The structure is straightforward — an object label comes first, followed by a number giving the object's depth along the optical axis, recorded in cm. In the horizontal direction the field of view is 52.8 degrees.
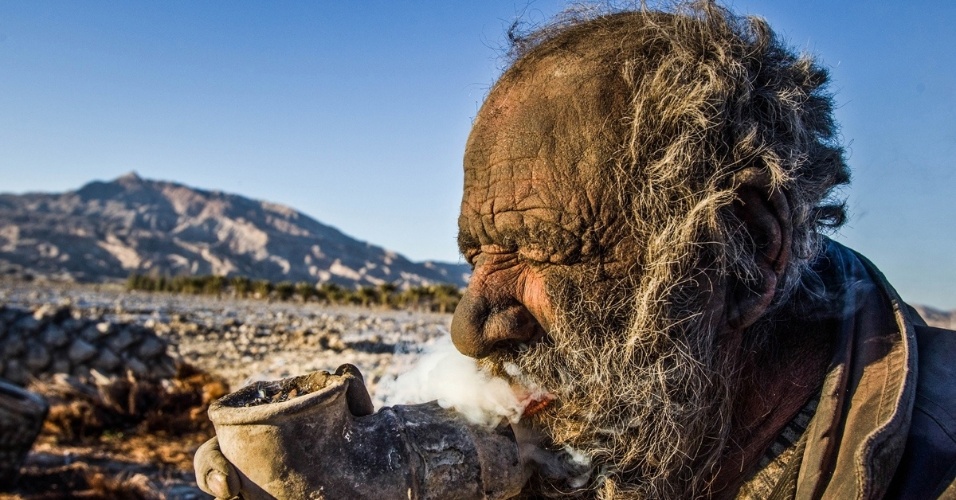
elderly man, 43
